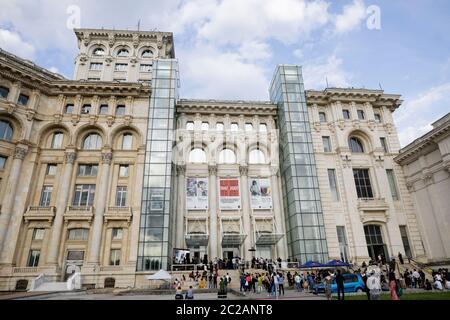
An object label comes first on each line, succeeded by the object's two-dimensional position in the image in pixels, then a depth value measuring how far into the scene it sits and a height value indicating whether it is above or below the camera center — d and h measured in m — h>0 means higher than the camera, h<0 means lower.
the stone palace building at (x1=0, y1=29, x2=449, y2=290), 29.92 +9.92
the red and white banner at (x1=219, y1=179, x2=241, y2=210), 34.78 +8.12
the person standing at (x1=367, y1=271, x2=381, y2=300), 11.39 -1.07
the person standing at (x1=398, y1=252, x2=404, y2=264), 29.20 +0.03
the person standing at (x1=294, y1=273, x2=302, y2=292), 22.78 -1.81
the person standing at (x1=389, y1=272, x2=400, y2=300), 11.16 -1.14
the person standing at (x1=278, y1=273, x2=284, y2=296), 18.76 -1.53
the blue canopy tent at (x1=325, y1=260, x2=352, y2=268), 24.47 -0.37
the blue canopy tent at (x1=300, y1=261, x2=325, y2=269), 24.35 -0.42
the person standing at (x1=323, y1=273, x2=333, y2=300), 15.30 -1.38
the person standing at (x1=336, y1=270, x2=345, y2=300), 14.16 -1.05
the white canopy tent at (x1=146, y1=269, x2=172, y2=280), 23.20 -0.97
